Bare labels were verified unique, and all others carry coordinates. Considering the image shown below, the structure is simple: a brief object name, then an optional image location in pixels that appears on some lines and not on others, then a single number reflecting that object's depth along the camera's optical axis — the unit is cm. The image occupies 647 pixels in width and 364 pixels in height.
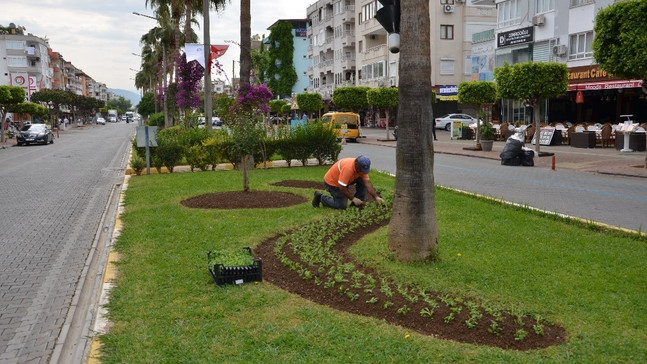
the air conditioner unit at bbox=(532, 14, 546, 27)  3522
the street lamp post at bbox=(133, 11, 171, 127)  4104
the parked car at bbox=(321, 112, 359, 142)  3816
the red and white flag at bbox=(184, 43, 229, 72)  2033
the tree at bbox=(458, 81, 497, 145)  2800
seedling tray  604
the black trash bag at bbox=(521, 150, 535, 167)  1997
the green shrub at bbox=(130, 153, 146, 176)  1785
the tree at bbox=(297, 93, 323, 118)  5203
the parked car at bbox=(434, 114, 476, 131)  4858
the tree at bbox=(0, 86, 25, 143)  4131
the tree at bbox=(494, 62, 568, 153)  2300
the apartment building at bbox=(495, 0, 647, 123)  3181
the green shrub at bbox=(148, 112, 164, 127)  5781
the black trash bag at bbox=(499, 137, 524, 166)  2023
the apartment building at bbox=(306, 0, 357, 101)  6712
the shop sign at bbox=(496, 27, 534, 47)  3676
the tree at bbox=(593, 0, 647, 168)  1614
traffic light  672
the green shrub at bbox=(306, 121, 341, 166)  1967
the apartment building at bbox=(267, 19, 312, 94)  10181
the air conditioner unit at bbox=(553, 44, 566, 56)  3359
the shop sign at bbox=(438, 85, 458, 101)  5044
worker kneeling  947
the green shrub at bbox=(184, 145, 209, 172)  1855
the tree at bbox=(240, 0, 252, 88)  1908
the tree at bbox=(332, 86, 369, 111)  4281
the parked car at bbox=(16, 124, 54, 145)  4028
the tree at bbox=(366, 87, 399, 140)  3859
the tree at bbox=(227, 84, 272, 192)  1217
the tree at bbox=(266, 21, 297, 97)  9342
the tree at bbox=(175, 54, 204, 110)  3262
